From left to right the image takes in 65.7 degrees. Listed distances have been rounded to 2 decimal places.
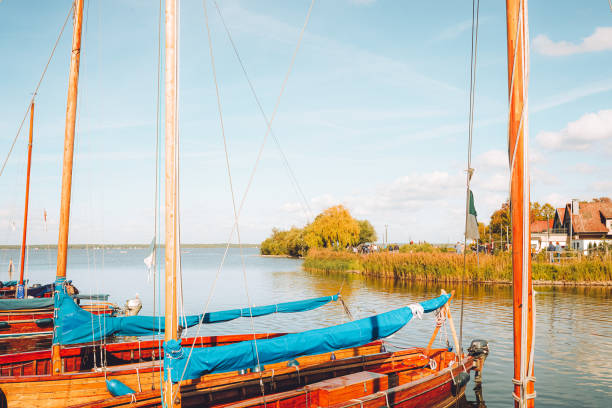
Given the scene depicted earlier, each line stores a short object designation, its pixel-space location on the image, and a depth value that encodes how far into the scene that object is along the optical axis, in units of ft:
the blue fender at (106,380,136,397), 30.04
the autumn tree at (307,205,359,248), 244.63
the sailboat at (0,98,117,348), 51.19
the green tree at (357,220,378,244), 317.63
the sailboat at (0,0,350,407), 30.27
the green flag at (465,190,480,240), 44.37
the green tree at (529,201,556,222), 308.19
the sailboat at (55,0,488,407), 20.98
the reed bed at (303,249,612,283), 124.06
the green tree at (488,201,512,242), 270.46
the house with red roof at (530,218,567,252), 215.08
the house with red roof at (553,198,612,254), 206.80
